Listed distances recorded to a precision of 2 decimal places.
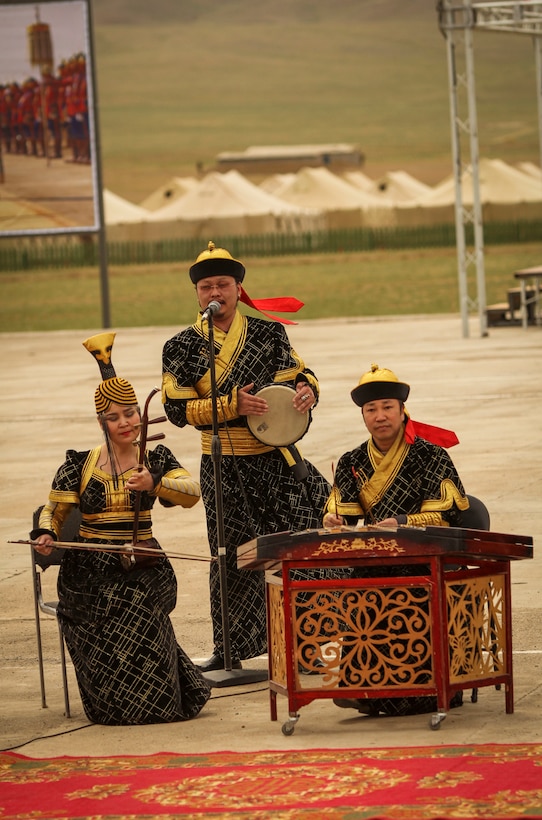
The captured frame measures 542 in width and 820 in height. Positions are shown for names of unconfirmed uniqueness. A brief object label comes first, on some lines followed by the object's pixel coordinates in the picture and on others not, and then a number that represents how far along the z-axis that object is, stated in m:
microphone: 12.64
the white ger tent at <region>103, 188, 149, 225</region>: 151.18
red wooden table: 10.86
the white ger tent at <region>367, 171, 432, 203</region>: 161.76
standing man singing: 13.39
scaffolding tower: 41.64
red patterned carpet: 8.84
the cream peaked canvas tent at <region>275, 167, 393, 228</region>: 154.75
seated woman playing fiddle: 11.65
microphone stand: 12.58
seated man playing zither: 11.71
